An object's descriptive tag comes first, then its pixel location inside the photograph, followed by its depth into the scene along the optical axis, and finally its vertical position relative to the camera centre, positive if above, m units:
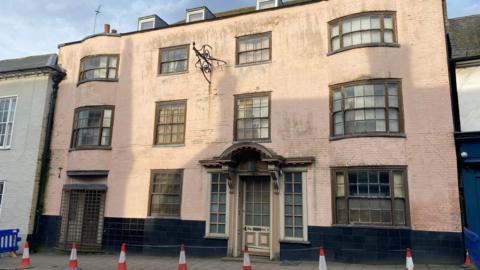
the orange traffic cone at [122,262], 11.12 -1.47
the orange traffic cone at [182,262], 10.65 -1.37
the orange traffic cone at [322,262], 9.42 -1.15
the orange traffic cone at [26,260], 12.83 -1.71
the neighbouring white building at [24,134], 17.30 +3.44
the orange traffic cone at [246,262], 9.61 -1.21
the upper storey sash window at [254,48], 15.31 +6.57
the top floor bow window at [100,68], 17.53 +6.44
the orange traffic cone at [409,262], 9.17 -1.07
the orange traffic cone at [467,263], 11.02 -1.27
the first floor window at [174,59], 16.67 +6.58
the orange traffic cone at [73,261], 11.66 -1.55
